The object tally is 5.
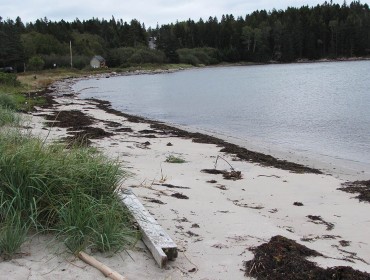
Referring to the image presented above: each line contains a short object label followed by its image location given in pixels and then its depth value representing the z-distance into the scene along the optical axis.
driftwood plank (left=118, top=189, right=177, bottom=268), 3.72
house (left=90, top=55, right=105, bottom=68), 109.93
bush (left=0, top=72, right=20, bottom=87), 35.33
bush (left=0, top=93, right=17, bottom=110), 16.72
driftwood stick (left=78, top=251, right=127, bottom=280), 3.34
